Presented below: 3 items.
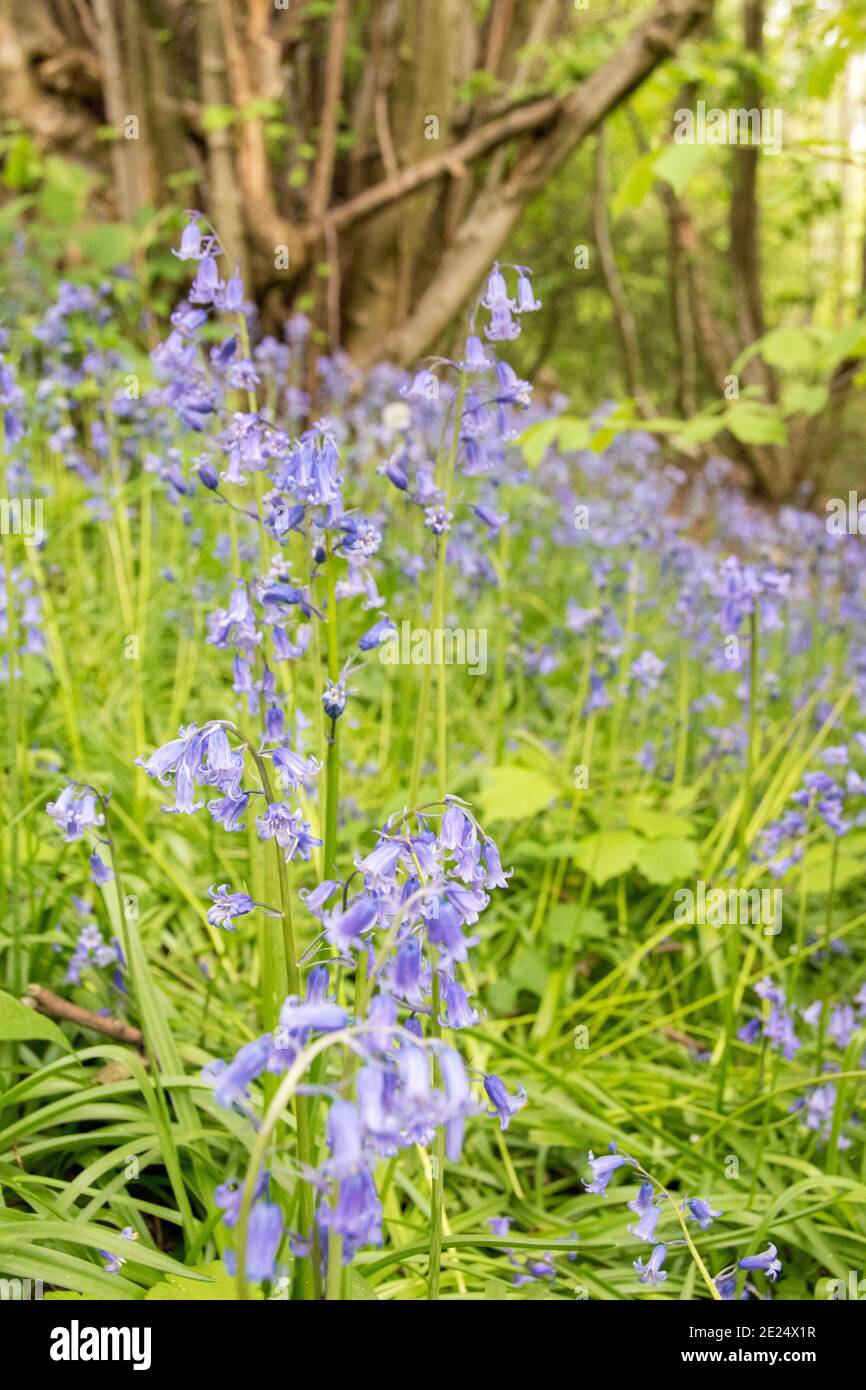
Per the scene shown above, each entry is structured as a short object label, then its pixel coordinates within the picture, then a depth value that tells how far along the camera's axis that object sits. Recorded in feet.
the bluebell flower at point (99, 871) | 2.58
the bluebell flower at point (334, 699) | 2.26
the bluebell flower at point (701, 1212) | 2.36
